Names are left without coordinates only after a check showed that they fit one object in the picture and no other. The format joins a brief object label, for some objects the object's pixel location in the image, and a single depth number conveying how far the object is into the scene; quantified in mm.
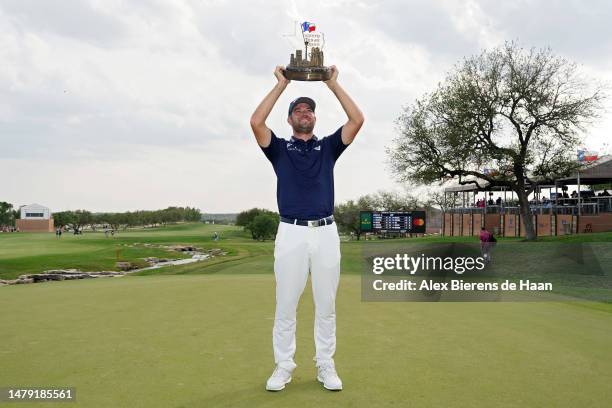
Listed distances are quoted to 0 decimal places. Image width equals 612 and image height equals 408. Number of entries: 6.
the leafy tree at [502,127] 41594
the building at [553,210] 44312
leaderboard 29548
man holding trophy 5324
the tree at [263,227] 87062
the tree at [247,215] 104962
